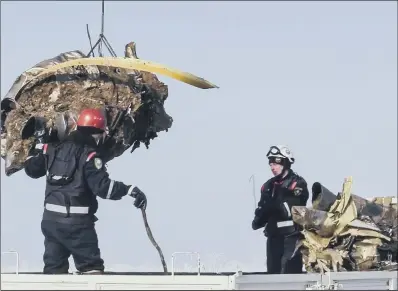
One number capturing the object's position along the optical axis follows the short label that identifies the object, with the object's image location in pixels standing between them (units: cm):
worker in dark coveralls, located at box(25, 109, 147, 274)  1908
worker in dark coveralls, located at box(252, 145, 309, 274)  2119
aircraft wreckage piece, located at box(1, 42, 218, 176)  1961
